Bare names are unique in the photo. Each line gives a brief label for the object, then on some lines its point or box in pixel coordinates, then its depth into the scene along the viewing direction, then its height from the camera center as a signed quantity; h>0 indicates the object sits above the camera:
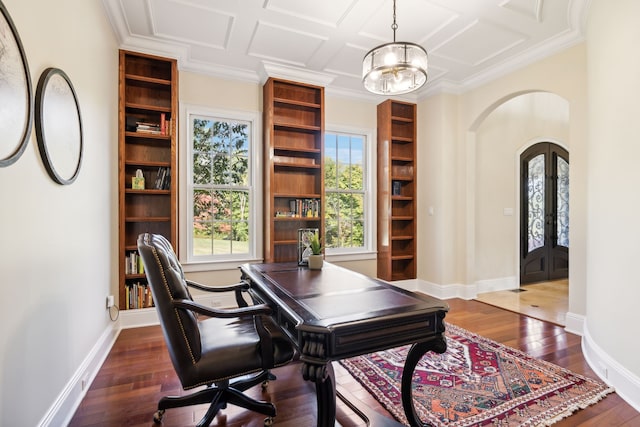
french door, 5.19 +0.02
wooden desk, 1.30 -0.48
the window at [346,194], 4.71 +0.30
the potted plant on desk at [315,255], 2.49 -0.33
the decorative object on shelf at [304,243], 2.73 -0.26
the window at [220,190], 3.87 +0.29
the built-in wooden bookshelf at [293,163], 4.03 +0.64
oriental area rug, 1.86 -1.17
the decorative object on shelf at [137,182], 3.35 +0.33
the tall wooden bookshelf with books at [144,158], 3.25 +0.61
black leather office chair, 1.50 -0.69
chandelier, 2.09 +1.01
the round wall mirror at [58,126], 1.56 +0.48
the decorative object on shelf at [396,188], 4.86 +0.39
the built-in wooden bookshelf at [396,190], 4.70 +0.35
